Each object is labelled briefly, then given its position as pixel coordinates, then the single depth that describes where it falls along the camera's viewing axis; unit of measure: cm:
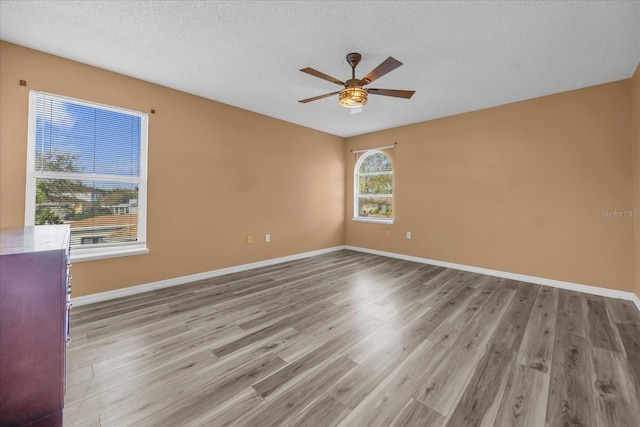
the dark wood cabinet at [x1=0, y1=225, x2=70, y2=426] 83
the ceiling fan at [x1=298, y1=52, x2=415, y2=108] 234
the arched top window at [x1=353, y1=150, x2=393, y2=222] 524
